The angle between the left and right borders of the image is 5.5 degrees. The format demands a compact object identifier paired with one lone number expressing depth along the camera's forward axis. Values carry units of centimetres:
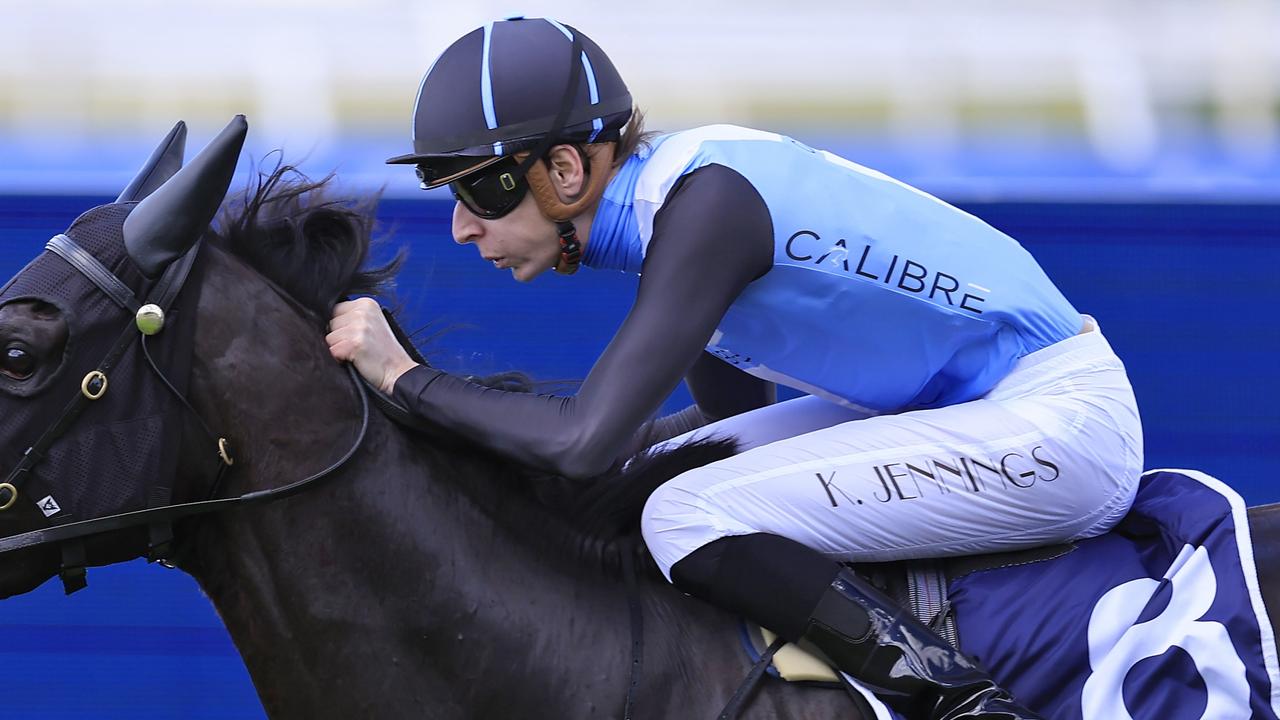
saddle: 1431
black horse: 1420
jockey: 1425
